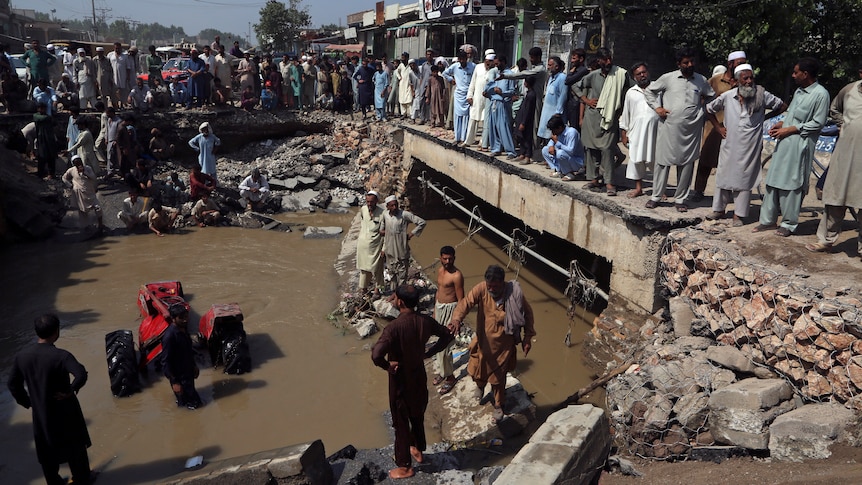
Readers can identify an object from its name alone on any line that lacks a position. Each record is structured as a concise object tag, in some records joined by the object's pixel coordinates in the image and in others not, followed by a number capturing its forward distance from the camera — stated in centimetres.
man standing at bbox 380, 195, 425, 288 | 772
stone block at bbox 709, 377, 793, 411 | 435
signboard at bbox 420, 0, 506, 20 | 1680
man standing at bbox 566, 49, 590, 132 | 771
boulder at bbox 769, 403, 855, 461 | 386
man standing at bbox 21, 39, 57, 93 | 1470
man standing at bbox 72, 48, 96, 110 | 1483
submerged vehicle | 646
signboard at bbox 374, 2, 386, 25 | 2766
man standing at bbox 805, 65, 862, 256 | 497
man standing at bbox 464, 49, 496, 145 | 991
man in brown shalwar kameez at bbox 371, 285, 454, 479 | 440
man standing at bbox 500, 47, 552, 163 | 852
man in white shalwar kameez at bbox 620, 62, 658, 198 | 672
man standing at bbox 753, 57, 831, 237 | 523
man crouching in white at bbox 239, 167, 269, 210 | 1359
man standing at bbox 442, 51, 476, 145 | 1079
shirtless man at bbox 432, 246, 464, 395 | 598
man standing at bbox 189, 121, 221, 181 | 1326
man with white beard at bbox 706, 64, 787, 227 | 574
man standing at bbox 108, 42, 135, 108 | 1516
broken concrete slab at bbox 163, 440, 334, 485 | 438
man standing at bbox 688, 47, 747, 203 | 702
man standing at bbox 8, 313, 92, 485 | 442
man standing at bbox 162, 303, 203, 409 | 581
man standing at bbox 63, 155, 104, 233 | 1137
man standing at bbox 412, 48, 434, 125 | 1340
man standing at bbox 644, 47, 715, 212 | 636
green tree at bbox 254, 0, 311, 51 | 4384
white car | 2055
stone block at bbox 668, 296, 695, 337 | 573
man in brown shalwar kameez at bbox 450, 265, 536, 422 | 516
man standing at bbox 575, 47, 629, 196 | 705
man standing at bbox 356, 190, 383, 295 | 800
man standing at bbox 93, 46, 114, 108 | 1499
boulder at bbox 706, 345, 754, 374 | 488
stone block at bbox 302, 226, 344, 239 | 1249
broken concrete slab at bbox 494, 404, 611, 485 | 376
